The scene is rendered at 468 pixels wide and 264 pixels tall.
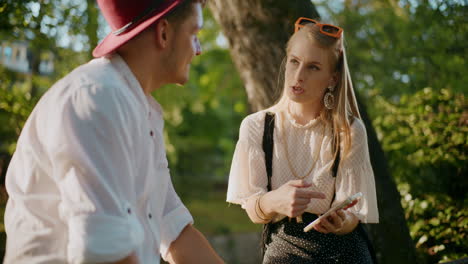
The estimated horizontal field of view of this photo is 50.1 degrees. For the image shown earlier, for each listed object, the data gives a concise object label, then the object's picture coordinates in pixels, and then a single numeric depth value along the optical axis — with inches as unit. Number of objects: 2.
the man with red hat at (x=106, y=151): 55.6
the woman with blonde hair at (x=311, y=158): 93.9
